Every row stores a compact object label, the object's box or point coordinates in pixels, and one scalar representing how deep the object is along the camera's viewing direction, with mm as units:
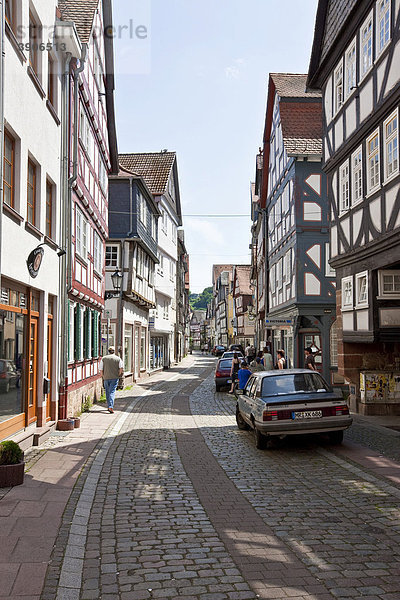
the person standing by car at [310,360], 20339
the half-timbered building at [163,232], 37500
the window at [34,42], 11055
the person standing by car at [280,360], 20636
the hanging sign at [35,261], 10539
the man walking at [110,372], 15977
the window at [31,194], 11070
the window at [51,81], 12702
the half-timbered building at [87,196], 14234
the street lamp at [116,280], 22531
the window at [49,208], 12805
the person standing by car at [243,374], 18500
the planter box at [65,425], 12648
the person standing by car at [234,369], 23109
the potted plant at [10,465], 7457
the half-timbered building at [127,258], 25688
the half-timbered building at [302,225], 24031
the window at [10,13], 9360
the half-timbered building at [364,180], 12273
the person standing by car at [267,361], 21612
